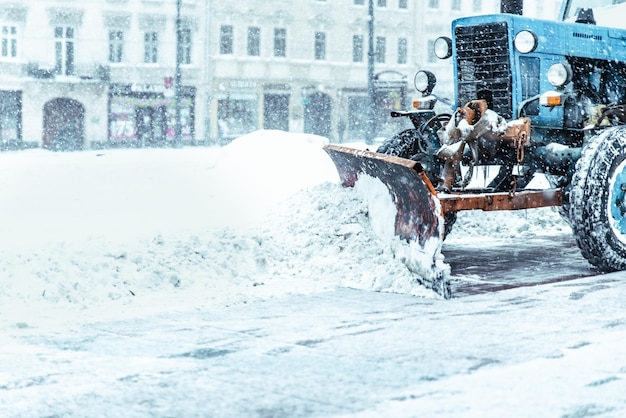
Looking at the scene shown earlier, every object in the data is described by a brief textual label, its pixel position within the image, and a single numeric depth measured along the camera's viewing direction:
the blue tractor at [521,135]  13.18
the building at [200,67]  61.60
